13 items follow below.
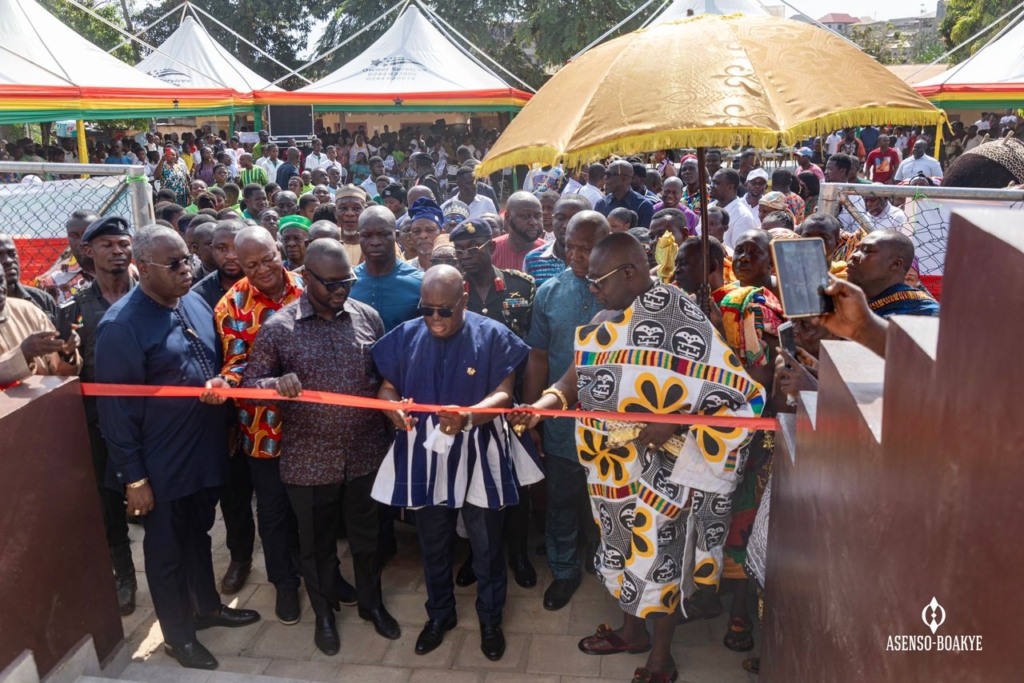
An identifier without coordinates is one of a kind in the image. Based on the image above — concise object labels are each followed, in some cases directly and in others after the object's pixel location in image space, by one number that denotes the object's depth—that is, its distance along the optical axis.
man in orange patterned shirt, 4.06
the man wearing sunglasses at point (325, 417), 3.84
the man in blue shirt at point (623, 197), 7.53
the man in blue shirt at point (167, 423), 3.67
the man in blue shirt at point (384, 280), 4.61
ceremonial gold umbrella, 2.84
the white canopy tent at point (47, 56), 9.42
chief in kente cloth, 3.45
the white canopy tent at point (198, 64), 17.92
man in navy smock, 3.80
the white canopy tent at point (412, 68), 17.08
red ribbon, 3.45
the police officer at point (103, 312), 4.20
